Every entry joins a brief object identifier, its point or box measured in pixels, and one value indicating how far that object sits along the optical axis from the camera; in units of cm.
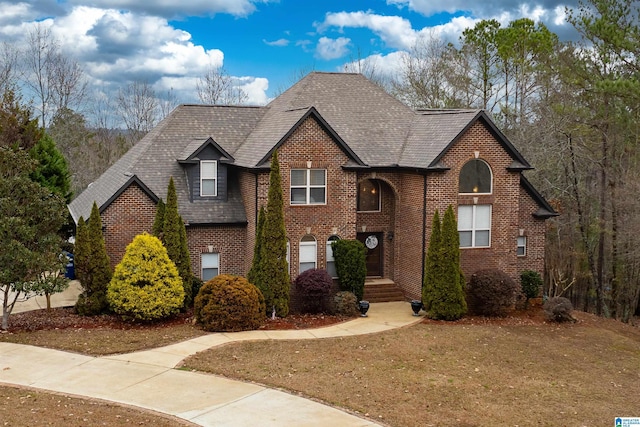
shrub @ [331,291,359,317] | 2184
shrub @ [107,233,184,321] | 1961
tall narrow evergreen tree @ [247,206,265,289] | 2136
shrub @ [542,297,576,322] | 2220
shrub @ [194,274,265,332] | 1931
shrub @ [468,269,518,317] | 2208
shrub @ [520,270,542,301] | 2466
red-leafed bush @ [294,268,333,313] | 2184
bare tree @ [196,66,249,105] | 5131
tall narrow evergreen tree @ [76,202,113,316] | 2056
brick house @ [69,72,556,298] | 2291
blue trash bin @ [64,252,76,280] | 2606
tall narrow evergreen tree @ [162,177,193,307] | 2131
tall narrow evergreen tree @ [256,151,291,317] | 2108
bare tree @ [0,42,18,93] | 4129
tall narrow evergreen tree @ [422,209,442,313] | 2170
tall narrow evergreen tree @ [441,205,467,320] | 2158
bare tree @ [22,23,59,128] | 4509
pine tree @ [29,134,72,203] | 3250
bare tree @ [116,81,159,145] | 5256
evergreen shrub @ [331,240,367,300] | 2294
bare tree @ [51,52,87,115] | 4584
